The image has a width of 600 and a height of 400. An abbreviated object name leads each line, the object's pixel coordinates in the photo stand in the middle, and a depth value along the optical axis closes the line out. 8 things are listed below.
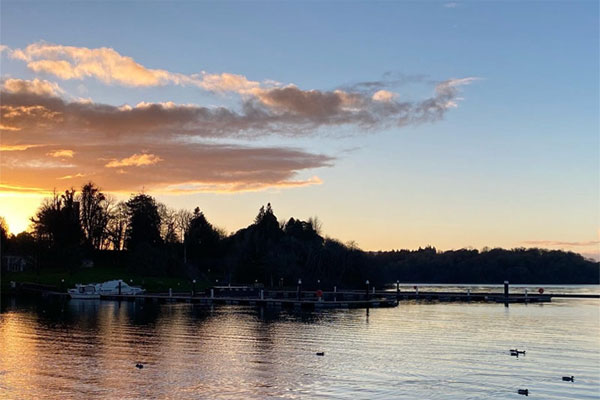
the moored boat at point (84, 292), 112.24
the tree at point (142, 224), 145.75
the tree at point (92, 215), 147.75
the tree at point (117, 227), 155.12
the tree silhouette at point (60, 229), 131.88
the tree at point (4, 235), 153.62
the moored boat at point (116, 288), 115.88
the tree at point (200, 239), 160.38
